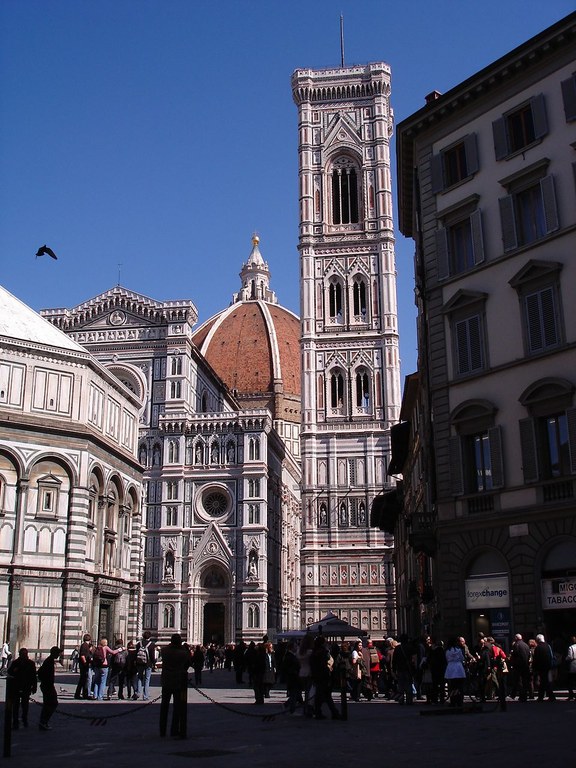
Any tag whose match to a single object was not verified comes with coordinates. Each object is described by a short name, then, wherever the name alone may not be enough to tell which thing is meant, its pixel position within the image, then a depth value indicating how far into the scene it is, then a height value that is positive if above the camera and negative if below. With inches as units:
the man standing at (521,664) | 712.4 -23.1
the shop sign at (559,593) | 768.9 +34.4
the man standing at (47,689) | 553.9 -30.1
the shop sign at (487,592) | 826.2 +38.9
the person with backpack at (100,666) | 852.0 -23.9
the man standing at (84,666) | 840.9 -23.3
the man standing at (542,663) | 695.1 -22.0
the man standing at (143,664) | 853.2 -23.4
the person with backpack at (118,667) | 876.6 -27.0
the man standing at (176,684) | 491.8 -23.9
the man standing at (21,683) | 526.0 -24.5
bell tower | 2726.4 +950.3
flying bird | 1193.4 +507.9
